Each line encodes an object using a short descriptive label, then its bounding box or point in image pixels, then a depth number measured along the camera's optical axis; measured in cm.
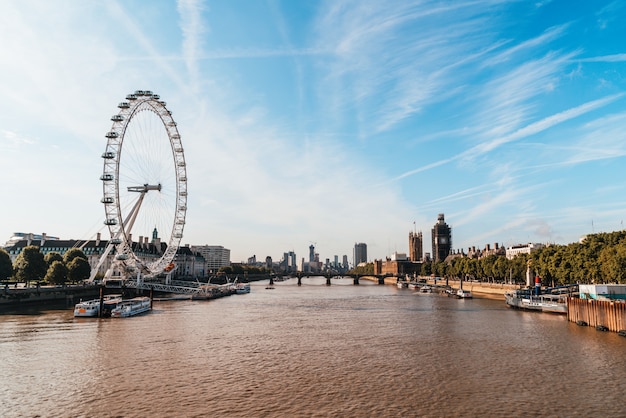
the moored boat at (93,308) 7062
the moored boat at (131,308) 7269
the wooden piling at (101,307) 7199
